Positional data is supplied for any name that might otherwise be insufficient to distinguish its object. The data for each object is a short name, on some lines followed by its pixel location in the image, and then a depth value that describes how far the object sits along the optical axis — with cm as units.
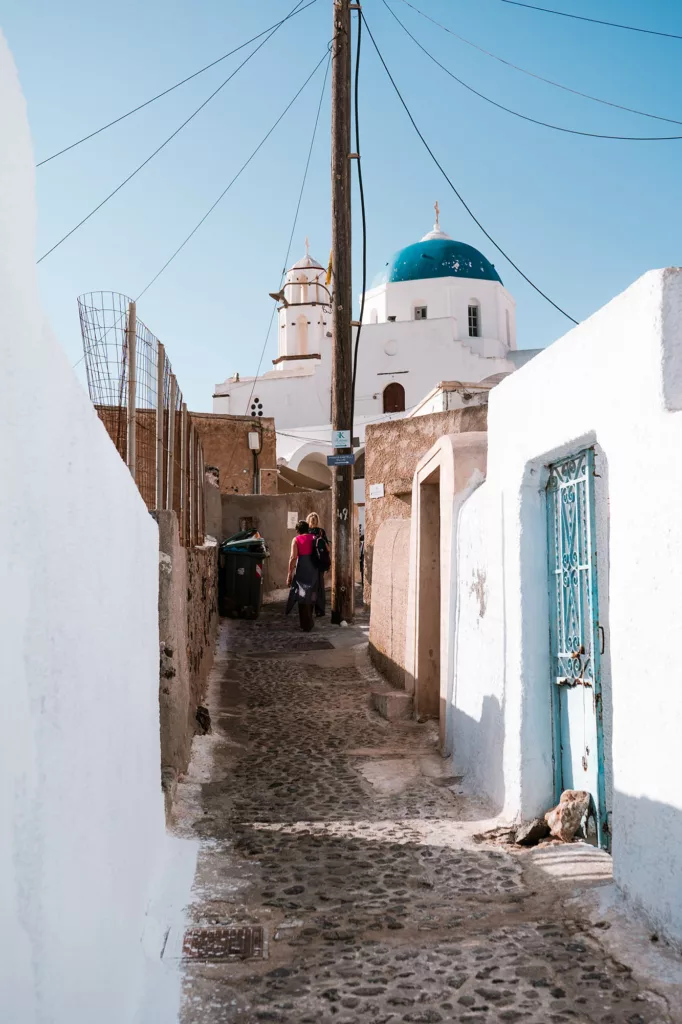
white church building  4188
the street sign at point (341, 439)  1227
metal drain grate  357
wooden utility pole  1215
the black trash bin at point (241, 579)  1380
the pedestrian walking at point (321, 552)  1255
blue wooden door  448
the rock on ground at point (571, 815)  461
